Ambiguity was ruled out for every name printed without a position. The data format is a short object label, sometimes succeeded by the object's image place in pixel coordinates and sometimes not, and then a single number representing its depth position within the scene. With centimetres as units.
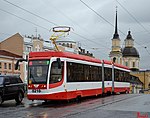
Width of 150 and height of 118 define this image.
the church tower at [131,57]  12550
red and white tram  2123
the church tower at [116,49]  11246
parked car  2198
